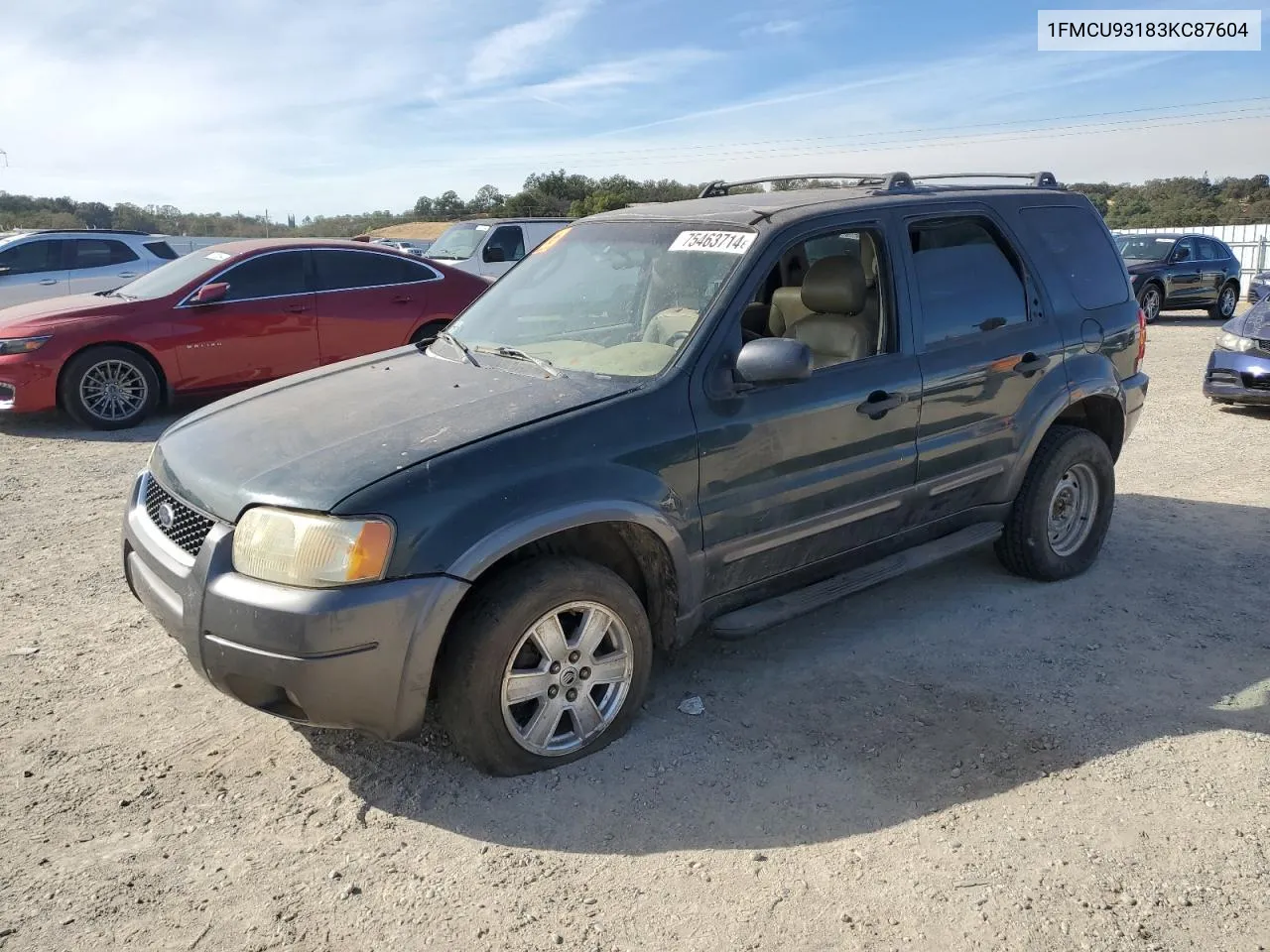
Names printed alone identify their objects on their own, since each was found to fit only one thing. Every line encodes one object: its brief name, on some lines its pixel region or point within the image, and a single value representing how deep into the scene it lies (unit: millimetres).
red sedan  8344
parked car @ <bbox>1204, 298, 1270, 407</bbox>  8898
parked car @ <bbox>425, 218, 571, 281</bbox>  14406
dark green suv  2932
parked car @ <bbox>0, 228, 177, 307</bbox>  12383
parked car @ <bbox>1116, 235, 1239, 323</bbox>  16953
